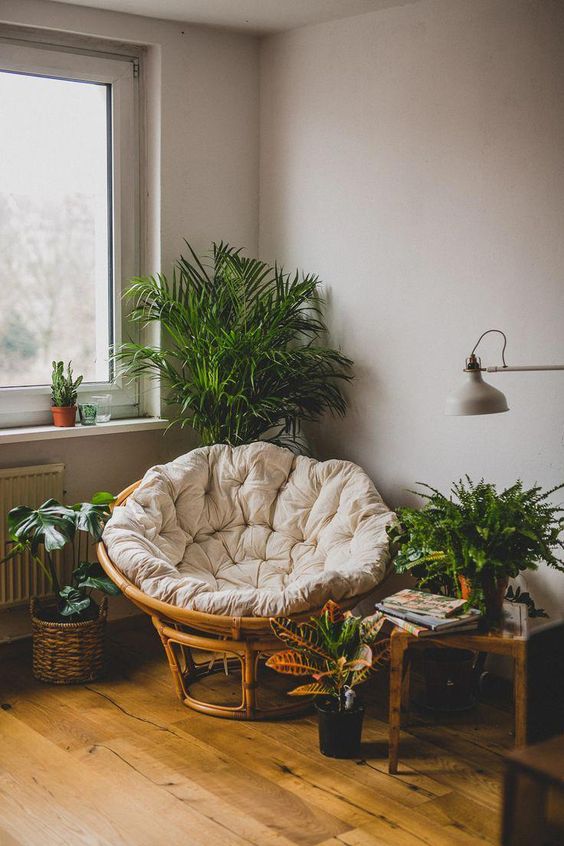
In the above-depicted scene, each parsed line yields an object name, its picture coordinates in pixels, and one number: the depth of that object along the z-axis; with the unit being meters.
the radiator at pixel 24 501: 3.80
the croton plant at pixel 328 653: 2.97
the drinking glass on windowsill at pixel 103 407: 4.13
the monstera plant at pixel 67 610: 3.53
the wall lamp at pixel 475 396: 2.86
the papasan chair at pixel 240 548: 3.13
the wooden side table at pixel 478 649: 2.84
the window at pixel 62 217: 3.92
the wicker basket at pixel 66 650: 3.57
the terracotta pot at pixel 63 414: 3.96
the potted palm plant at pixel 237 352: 3.88
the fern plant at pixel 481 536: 2.93
